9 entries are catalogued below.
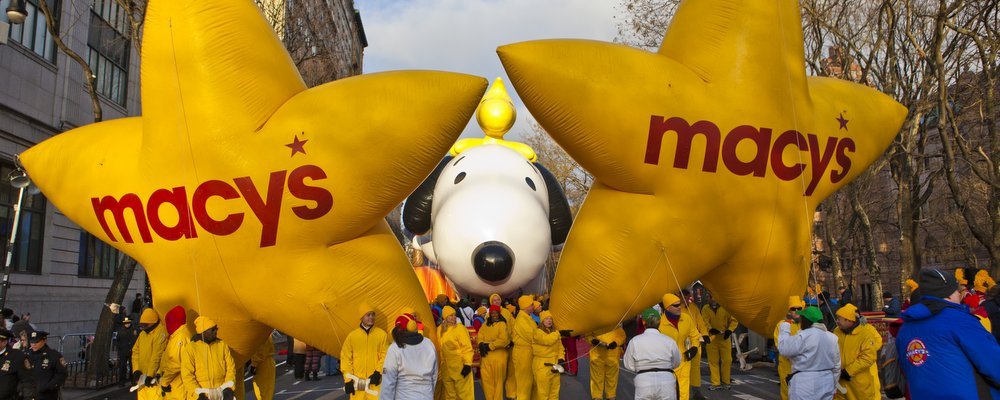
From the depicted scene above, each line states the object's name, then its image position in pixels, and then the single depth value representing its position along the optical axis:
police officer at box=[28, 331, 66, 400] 8.29
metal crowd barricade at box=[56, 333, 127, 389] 12.65
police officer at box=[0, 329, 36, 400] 7.92
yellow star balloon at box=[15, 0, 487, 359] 6.41
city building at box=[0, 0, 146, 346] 15.94
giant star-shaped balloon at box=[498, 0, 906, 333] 6.44
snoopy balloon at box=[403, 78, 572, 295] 11.91
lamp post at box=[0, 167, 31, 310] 11.48
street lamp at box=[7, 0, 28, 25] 9.93
